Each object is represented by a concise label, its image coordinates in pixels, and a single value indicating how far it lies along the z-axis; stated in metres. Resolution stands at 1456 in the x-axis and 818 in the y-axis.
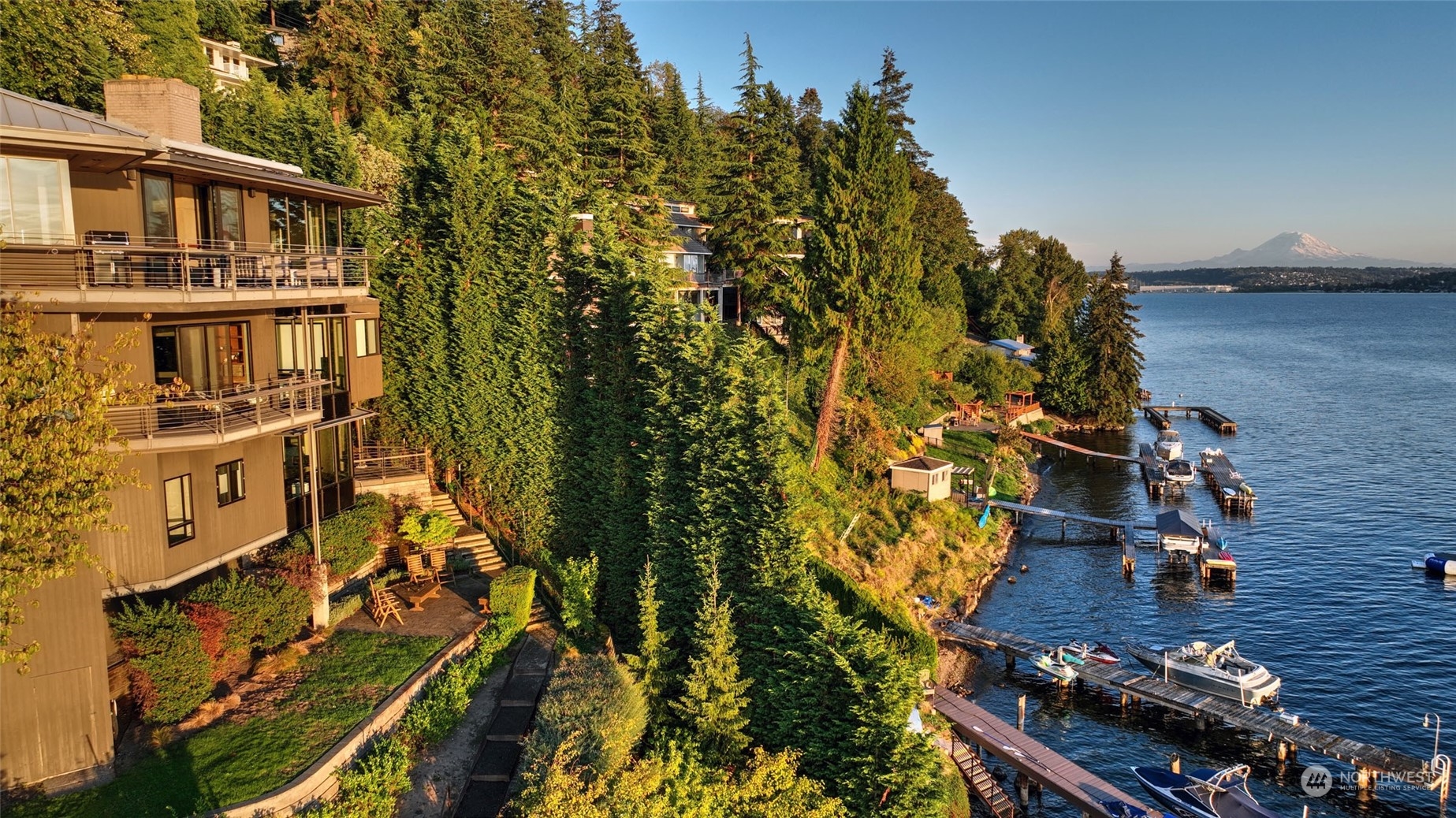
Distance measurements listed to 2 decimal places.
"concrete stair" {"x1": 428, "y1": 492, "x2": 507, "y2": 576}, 28.78
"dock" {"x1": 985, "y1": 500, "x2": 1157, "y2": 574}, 51.38
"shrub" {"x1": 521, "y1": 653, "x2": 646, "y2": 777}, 16.67
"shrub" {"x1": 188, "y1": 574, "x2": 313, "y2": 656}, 19.81
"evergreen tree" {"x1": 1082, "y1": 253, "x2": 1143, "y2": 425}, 85.00
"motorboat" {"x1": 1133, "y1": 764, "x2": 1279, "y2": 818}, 26.14
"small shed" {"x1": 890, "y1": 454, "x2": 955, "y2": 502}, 47.97
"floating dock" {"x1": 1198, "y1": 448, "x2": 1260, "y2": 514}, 58.62
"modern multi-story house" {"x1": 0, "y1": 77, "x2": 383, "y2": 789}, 16.20
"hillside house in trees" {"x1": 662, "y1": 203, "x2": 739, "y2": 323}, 60.75
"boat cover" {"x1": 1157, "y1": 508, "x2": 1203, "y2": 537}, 48.44
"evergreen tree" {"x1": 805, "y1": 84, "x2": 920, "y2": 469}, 43.41
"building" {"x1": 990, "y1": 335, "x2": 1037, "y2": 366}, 92.31
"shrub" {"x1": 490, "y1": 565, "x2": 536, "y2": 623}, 24.23
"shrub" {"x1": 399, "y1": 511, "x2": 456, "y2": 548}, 27.67
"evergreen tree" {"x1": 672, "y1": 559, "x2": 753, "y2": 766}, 20.22
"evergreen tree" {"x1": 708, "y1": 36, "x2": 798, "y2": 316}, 55.16
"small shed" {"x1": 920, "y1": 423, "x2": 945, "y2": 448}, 61.03
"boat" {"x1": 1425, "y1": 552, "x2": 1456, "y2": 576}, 45.81
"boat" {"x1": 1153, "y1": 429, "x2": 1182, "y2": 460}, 67.75
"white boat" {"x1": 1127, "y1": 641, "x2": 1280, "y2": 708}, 32.22
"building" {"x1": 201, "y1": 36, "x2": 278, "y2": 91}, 67.00
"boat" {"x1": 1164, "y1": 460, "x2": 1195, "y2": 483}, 62.88
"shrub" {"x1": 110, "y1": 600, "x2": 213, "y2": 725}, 17.52
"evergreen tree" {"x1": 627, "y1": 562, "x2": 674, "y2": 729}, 21.39
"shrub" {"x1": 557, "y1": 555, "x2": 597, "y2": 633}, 24.72
